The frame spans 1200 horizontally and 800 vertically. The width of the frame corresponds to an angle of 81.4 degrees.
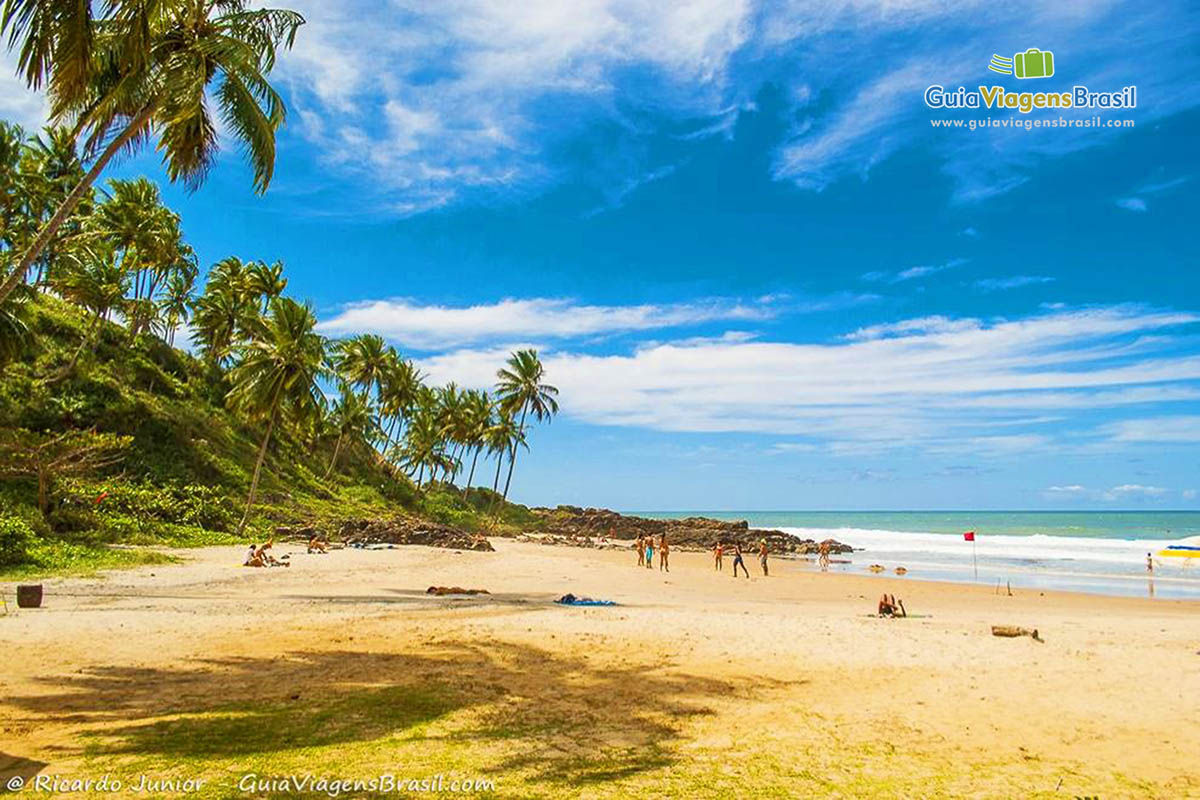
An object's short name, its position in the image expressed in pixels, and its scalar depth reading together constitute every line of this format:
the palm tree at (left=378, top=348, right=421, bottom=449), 56.25
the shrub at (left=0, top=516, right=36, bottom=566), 16.27
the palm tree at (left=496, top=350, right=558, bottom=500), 55.50
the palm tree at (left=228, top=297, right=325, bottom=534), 32.88
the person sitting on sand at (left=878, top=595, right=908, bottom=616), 16.69
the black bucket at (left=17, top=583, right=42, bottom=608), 11.84
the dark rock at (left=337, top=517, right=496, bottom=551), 33.47
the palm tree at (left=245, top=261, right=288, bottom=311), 51.66
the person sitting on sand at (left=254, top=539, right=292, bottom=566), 21.41
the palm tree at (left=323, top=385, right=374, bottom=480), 53.84
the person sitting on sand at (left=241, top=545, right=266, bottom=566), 21.03
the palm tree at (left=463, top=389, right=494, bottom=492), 63.78
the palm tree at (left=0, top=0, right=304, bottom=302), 10.24
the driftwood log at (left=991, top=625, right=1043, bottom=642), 12.62
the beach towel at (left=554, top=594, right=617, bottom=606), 16.52
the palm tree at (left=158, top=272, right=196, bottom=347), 50.84
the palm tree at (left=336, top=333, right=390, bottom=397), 53.47
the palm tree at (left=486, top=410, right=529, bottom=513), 59.34
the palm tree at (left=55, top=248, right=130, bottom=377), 32.44
